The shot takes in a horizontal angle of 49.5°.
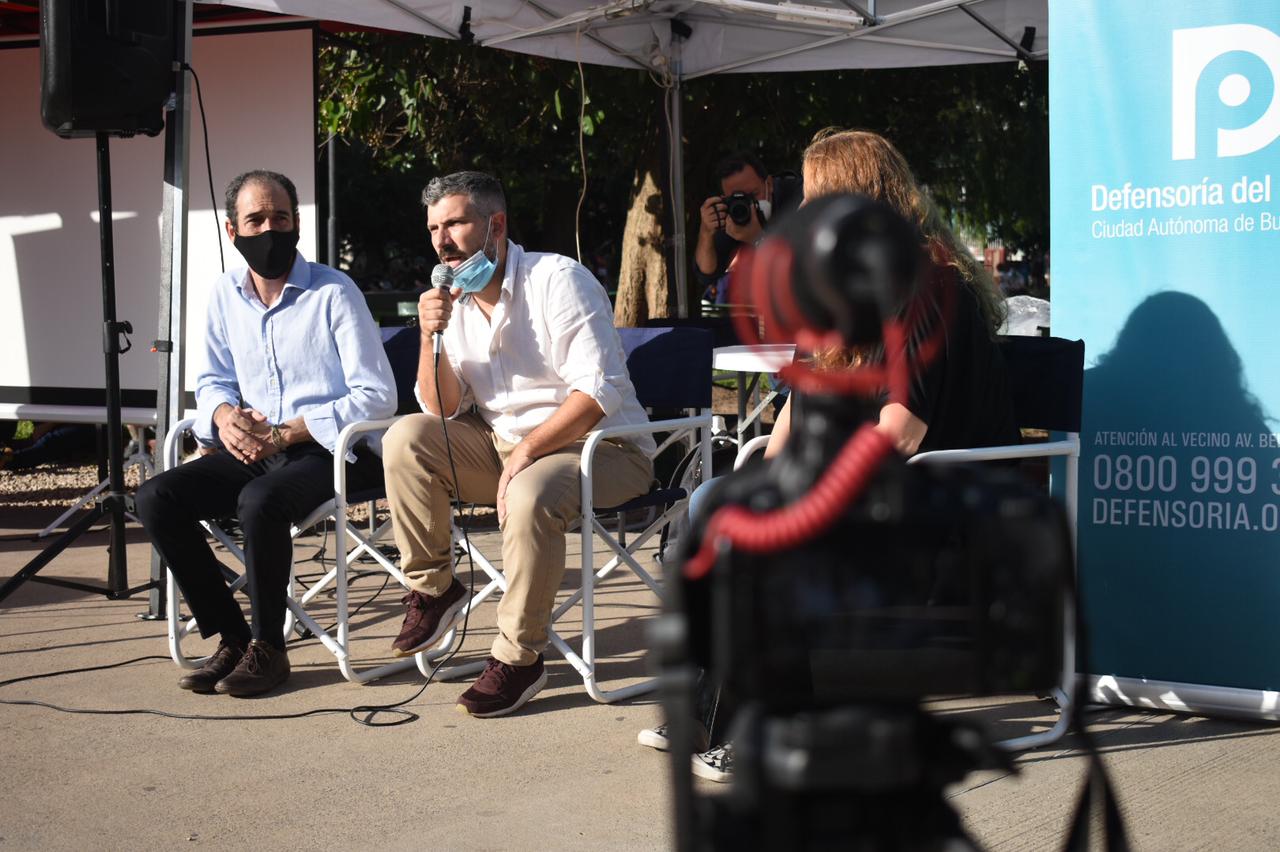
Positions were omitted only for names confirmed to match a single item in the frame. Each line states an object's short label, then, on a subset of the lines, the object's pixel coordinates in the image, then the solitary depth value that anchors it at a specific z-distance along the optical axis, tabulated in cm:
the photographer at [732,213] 641
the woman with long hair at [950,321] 338
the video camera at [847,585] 119
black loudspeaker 491
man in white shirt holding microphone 411
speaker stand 523
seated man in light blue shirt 432
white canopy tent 679
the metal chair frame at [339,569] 428
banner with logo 363
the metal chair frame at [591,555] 400
